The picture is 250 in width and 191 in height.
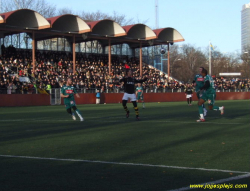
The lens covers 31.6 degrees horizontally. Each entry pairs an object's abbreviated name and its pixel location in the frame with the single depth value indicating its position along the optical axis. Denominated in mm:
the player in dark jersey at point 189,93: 37000
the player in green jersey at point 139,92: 33094
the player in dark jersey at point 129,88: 18984
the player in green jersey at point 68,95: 18420
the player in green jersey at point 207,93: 16955
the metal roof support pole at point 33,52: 42875
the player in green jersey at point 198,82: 17547
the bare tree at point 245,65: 95250
